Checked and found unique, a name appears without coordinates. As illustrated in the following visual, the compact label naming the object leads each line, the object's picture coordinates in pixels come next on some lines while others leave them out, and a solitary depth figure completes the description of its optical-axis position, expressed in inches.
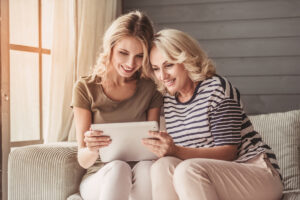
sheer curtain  101.5
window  87.7
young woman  67.8
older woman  56.0
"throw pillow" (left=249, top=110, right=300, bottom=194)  83.0
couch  74.6
